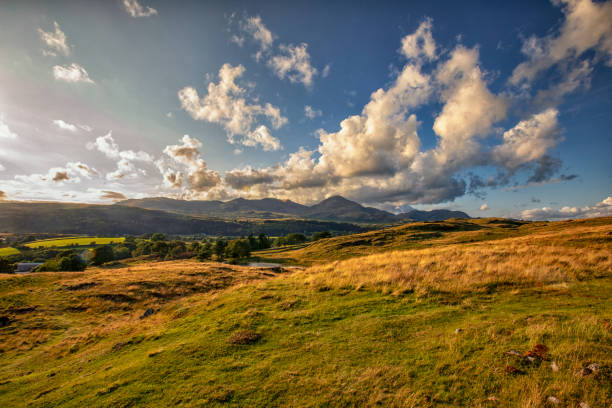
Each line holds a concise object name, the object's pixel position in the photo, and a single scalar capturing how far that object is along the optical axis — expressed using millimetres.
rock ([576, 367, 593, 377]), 5492
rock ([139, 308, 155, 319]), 20138
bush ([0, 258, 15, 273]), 53212
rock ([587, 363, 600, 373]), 5547
